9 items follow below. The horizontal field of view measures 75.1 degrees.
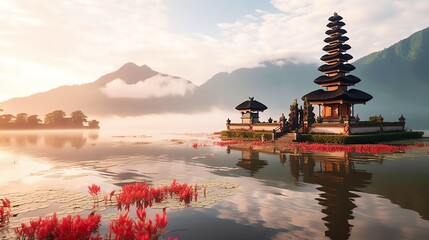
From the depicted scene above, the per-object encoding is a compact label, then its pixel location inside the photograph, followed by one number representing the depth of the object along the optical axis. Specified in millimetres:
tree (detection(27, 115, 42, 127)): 108269
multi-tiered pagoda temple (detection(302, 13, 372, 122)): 42281
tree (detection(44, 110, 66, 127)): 116738
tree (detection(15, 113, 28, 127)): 104738
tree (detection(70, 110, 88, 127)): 124875
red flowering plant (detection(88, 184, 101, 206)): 9434
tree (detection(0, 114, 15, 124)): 100625
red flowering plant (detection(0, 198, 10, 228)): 7871
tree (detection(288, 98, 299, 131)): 38906
